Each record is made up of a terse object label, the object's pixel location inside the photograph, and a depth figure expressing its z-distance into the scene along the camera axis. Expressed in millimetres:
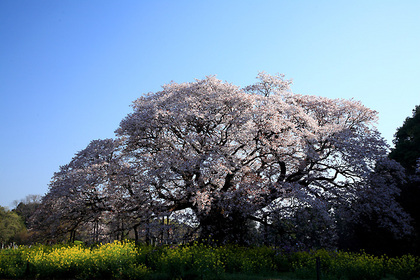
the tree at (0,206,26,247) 66562
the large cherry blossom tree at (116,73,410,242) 18594
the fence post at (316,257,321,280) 12508
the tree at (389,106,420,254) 22281
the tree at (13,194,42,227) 81194
